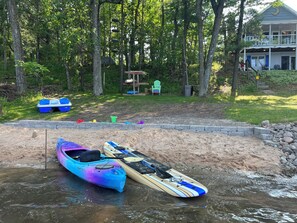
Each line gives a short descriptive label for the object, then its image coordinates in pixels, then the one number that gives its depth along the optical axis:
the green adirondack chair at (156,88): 15.52
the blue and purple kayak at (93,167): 5.22
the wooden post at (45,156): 6.70
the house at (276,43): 23.81
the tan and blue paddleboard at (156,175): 4.93
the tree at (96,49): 13.72
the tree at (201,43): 13.97
